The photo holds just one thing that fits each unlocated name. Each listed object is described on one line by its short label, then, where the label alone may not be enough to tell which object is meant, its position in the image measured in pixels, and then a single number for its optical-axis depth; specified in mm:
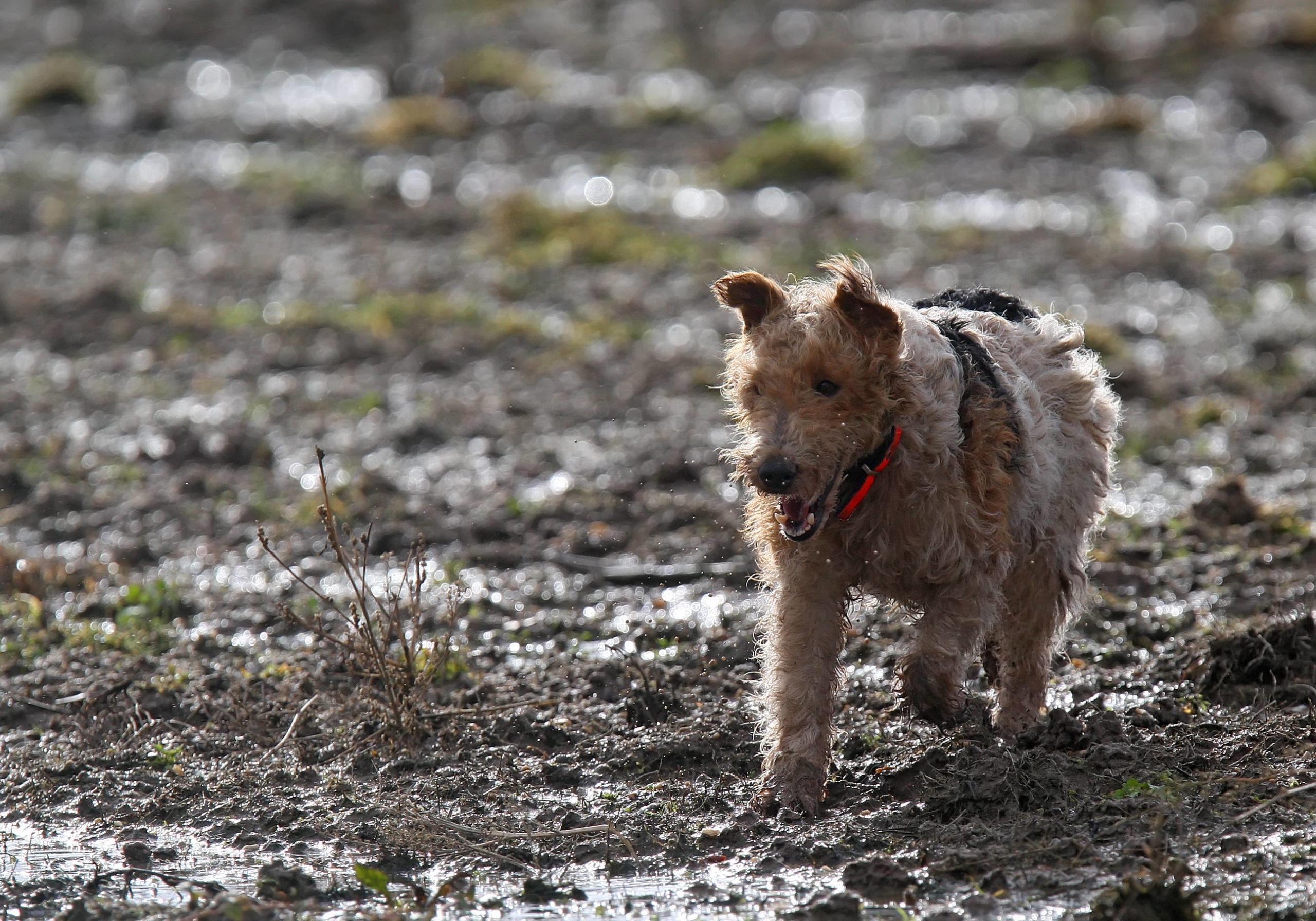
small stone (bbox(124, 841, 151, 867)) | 11328
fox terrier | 10695
